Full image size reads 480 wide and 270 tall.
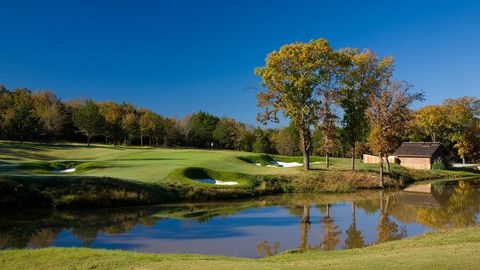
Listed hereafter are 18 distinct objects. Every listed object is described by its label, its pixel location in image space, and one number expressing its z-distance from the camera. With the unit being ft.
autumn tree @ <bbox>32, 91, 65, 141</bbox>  305.12
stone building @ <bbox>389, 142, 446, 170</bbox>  217.77
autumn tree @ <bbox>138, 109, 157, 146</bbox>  357.20
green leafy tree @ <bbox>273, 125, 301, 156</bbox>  369.83
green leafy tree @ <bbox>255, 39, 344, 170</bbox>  140.15
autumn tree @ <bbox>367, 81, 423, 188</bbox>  140.15
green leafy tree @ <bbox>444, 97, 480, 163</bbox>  265.34
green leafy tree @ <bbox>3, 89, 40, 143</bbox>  270.46
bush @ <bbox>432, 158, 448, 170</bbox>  214.28
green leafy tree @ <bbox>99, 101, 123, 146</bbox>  319.92
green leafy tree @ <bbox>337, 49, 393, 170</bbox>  156.97
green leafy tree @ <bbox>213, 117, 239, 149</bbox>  392.06
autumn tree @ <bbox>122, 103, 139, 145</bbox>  344.90
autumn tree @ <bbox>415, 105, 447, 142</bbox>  266.77
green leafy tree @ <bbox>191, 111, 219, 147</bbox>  406.62
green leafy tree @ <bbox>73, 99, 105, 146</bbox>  295.28
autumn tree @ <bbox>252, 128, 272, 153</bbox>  384.27
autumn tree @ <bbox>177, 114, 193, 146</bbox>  403.75
